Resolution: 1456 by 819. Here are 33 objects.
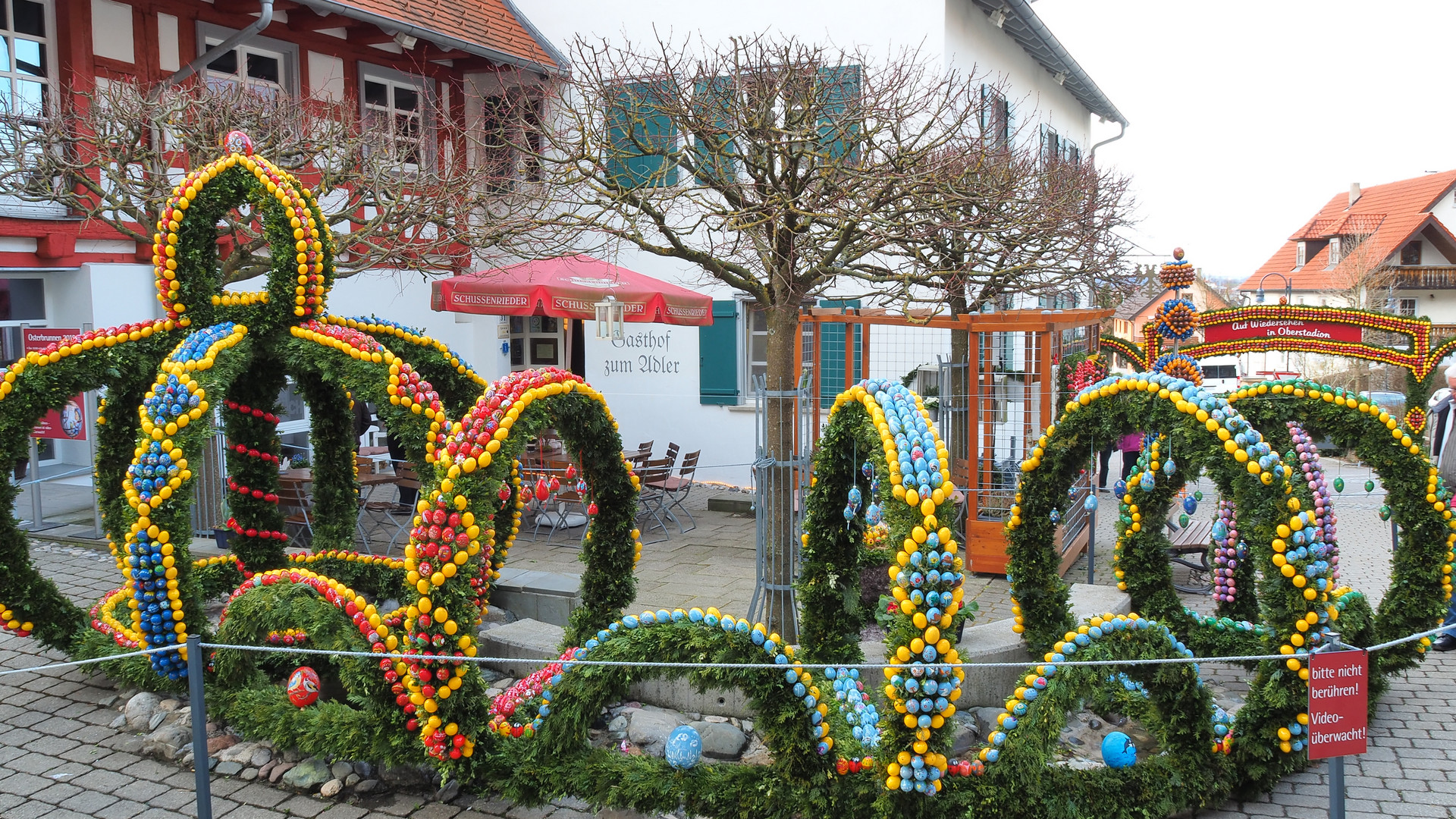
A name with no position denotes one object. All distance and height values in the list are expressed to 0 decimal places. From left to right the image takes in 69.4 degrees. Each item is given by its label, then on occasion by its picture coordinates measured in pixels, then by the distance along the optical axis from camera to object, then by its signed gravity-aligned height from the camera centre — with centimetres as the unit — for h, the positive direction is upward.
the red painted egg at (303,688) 507 -160
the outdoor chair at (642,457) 1050 -106
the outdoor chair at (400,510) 945 -152
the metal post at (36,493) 977 -127
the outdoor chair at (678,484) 1023 -130
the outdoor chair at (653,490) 1009 -138
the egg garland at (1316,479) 597 -79
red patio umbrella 1021 +59
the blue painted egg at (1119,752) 450 -174
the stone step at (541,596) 708 -165
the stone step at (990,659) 577 -171
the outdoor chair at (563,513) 977 -159
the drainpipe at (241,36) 1102 +336
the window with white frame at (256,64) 1200 +349
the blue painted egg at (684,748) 440 -166
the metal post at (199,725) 418 -148
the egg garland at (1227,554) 627 -125
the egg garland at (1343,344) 1215 +3
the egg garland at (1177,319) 1034 +26
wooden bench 834 -158
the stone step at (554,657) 584 -187
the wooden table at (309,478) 895 -106
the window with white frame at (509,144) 788 +213
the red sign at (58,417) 1013 -58
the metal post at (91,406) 1061 -49
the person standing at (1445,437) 696 -66
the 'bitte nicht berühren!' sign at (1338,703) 358 -123
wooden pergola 844 -47
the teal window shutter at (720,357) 1341 -7
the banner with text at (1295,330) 1222 +17
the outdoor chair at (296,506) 880 -127
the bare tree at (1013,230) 732 +95
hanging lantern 1018 +35
